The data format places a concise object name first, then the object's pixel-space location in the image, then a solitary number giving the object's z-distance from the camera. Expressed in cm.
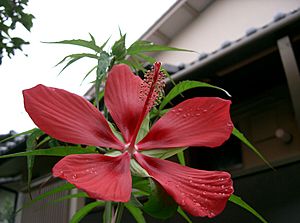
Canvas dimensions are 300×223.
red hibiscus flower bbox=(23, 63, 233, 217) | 36
